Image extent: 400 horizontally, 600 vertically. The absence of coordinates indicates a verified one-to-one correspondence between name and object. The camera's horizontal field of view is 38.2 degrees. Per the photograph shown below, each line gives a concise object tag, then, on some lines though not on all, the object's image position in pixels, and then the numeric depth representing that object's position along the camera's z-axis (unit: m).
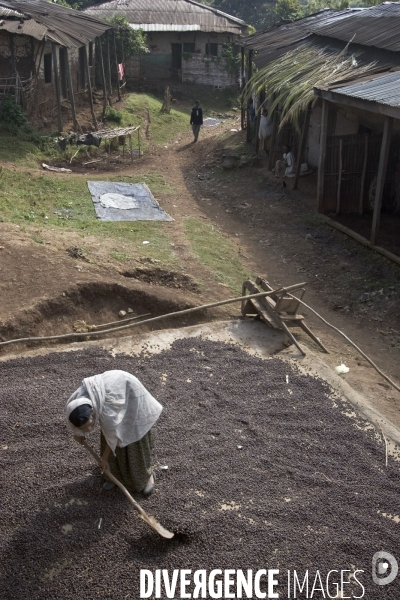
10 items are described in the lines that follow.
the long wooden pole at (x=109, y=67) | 22.51
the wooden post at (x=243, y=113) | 19.23
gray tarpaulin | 11.82
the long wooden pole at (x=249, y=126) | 18.09
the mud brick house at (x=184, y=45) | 26.31
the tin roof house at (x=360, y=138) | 10.04
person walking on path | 18.60
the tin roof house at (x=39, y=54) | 16.29
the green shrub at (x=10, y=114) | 16.27
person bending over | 4.11
